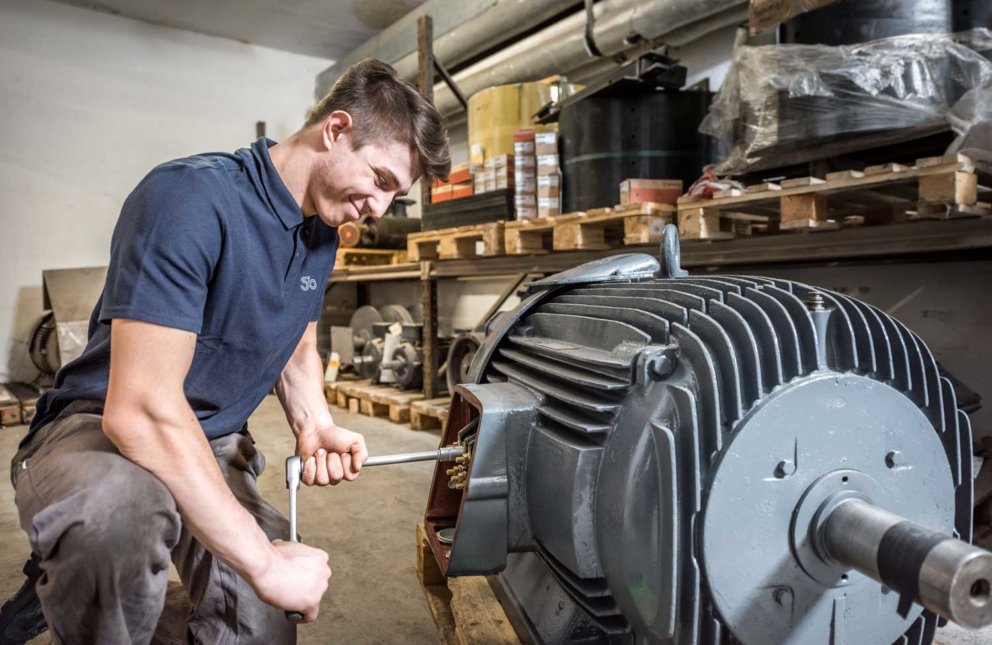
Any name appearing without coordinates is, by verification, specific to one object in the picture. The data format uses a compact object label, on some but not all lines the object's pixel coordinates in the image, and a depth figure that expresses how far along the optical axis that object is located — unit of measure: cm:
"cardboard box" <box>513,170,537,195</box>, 326
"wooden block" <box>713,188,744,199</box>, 232
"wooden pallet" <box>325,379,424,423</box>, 415
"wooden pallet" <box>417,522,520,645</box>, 133
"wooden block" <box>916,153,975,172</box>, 181
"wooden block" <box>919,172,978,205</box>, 181
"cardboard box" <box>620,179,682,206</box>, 272
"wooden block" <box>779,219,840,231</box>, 215
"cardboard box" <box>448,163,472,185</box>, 379
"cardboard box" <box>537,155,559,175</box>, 313
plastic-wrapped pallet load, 200
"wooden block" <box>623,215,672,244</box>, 263
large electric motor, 87
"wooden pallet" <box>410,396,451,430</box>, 387
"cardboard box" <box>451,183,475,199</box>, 372
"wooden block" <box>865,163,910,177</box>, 191
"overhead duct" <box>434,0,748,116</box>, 328
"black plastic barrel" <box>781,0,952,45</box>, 209
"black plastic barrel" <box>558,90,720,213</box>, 285
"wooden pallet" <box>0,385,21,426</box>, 431
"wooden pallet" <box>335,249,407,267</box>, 524
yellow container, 358
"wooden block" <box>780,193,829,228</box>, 214
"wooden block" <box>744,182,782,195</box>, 221
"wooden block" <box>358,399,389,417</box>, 443
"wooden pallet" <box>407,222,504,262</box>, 345
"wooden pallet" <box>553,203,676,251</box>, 263
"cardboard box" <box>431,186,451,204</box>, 389
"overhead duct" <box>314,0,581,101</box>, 417
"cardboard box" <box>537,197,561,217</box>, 317
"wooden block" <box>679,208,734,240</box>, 246
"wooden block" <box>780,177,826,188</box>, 211
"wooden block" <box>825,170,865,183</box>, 200
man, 100
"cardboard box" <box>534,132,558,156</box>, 312
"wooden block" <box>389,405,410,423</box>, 413
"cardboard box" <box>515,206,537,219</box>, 328
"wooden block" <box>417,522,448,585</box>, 174
